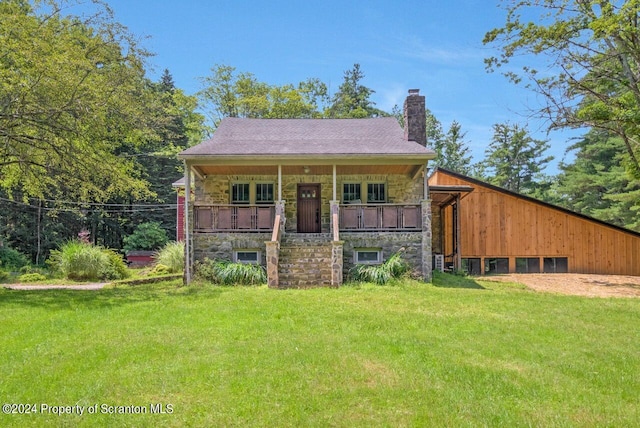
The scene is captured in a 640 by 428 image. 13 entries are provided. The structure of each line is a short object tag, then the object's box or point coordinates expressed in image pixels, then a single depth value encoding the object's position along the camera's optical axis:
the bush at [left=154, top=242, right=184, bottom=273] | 16.08
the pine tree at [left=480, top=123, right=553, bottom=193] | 30.30
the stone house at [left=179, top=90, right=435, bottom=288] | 11.99
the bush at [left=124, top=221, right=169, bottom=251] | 24.97
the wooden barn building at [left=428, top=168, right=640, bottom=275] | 16.12
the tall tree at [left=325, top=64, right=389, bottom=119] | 34.41
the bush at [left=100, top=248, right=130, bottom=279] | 13.87
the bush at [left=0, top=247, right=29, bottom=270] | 18.19
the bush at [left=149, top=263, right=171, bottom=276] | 15.79
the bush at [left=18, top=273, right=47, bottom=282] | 13.51
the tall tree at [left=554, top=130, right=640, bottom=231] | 20.67
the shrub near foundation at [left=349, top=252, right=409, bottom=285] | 11.05
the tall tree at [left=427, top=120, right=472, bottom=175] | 37.62
